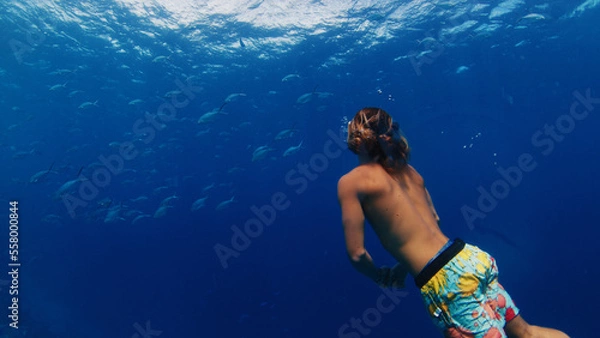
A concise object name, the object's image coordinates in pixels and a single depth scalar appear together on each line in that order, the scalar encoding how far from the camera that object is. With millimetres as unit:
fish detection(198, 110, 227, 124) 12656
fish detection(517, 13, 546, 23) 12469
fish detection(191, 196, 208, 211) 15594
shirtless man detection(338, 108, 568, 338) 2404
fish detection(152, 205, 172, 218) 14569
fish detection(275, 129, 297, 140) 14498
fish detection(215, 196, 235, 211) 16359
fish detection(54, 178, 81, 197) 13380
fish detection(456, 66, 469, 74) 22481
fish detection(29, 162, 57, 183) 13288
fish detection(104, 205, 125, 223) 15464
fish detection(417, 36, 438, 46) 18328
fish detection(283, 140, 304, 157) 15436
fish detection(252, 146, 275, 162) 13341
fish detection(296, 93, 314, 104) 13562
